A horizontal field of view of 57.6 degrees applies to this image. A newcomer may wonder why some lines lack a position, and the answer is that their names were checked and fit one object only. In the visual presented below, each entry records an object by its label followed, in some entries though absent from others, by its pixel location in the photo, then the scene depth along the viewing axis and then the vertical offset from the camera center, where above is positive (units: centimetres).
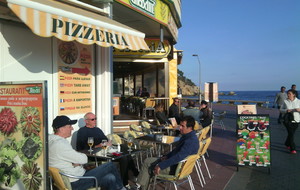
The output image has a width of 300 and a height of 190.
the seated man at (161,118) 822 -71
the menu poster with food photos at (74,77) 519 +36
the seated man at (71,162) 320 -80
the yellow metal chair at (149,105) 1193 -46
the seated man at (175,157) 389 -92
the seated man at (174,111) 866 -53
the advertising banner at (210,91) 998 +12
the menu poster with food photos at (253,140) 547 -93
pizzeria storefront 311 +68
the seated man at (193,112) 805 -52
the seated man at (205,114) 851 -62
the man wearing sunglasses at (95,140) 466 -79
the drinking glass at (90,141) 416 -70
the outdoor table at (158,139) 509 -87
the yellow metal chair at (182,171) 367 -107
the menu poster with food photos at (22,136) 286 -44
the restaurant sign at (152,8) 669 +234
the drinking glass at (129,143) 436 -77
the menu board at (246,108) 742 -38
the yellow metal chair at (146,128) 708 -88
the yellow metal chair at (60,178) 298 -93
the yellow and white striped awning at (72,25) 335 +101
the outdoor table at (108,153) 391 -88
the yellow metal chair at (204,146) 469 -89
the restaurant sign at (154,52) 1106 +175
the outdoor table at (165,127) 717 -89
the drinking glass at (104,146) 408 -77
